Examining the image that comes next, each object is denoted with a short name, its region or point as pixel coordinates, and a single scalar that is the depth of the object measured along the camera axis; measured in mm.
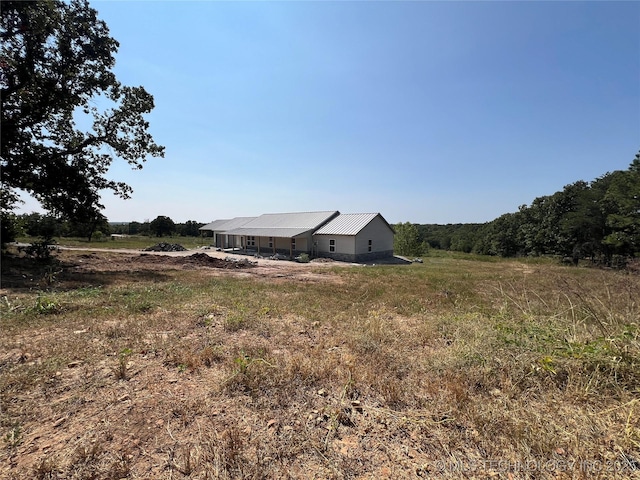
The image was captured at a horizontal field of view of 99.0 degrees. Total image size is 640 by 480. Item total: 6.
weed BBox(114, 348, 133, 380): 3559
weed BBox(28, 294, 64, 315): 6116
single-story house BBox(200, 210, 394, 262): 25969
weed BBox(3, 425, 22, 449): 2433
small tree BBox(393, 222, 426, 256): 37656
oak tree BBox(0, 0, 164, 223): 11266
